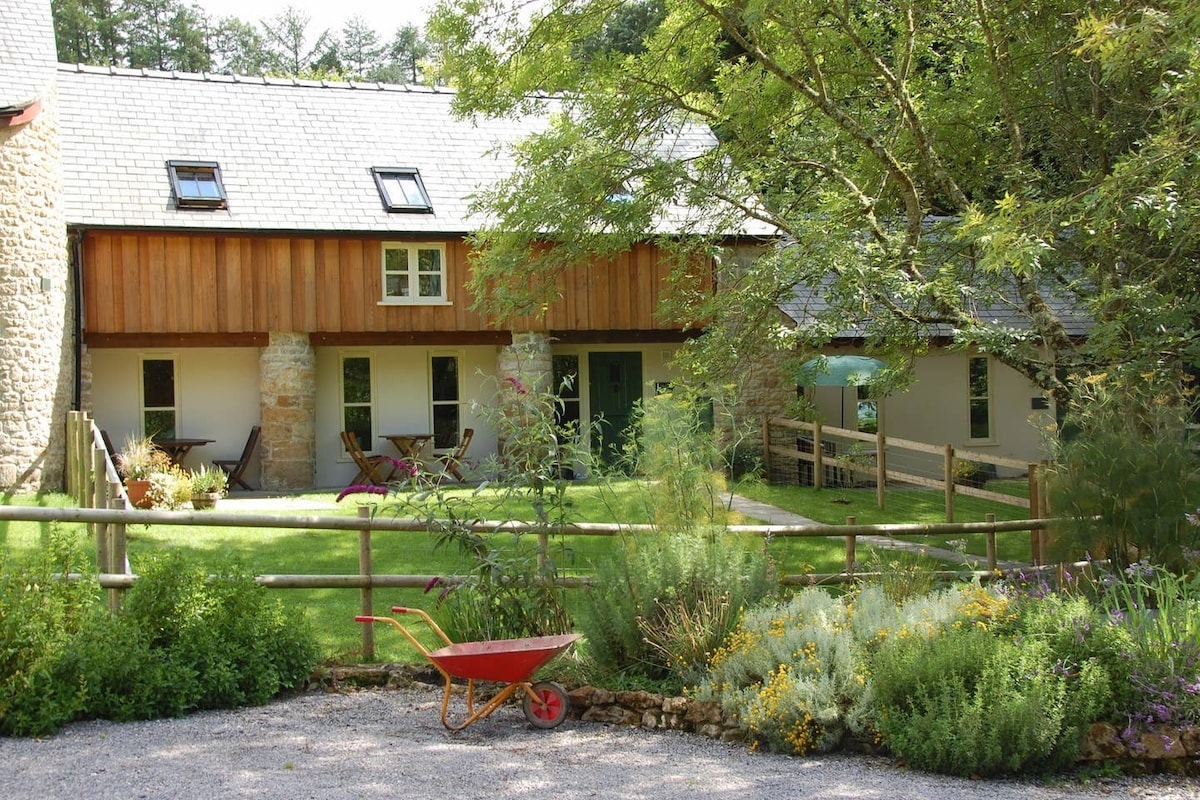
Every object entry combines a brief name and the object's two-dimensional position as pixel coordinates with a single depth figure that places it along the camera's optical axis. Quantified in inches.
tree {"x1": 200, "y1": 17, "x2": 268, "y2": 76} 1769.2
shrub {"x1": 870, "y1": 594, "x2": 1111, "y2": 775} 213.0
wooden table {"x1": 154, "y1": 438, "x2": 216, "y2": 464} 713.6
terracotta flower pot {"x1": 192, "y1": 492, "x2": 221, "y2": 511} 587.2
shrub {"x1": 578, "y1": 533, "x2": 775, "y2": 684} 263.4
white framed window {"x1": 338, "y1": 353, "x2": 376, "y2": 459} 813.2
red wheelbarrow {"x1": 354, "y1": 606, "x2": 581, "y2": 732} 237.0
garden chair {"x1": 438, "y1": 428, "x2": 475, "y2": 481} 731.2
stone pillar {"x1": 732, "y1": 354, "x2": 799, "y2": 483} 799.1
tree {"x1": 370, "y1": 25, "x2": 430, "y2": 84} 1841.8
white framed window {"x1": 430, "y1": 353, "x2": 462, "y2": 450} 833.5
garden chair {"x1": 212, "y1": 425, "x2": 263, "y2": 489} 745.0
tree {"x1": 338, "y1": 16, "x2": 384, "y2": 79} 1847.9
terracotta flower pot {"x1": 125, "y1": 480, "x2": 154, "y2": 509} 573.0
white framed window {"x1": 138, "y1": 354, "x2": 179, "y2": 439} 767.1
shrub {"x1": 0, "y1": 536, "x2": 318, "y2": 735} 238.7
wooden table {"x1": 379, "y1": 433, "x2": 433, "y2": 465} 773.3
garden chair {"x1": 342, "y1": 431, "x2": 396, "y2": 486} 756.0
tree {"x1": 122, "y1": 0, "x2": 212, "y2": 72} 1670.8
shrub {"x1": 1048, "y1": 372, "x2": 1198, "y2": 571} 316.8
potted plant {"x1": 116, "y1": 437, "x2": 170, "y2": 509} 574.6
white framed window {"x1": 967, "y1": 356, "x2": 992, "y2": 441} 860.6
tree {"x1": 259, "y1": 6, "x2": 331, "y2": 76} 1815.9
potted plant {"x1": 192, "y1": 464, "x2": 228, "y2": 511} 587.8
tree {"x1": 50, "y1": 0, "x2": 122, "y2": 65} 1610.5
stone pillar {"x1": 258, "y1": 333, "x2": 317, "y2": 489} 746.2
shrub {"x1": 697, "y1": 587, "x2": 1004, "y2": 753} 227.9
